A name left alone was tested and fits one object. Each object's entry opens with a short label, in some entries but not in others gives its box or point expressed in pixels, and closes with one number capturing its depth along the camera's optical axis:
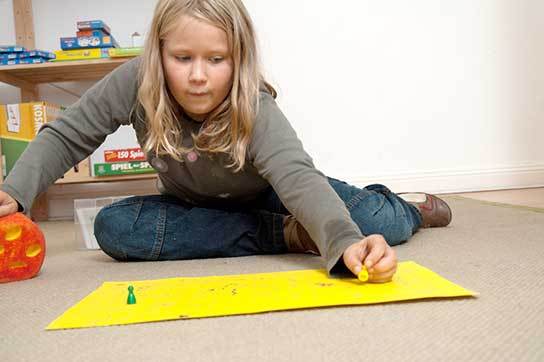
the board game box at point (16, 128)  1.62
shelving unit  1.60
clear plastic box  1.05
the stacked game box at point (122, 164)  1.64
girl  0.71
